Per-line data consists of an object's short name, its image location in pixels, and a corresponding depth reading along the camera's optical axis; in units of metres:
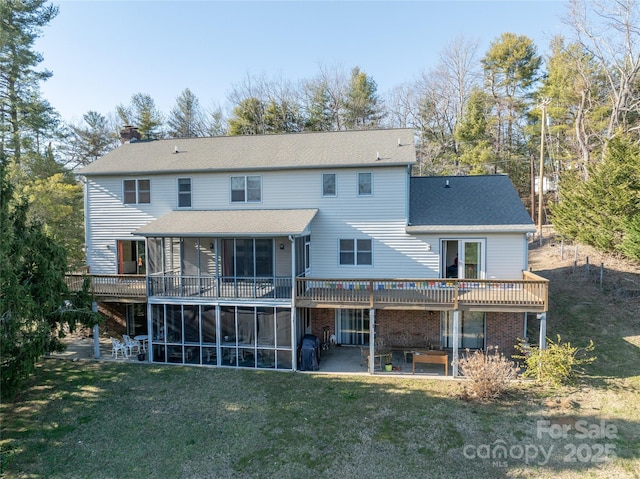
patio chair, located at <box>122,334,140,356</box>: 14.12
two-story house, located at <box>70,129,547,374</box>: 12.90
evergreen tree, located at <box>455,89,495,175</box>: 29.03
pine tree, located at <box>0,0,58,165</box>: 21.98
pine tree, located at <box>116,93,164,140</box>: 36.03
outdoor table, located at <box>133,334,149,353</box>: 14.43
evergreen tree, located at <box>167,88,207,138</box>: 37.97
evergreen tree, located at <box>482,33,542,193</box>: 31.02
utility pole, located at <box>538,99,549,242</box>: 24.33
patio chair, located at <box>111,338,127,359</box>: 13.94
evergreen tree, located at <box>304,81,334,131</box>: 34.75
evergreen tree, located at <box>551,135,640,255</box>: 17.55
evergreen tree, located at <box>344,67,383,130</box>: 34.56
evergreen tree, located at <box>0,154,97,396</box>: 9.91
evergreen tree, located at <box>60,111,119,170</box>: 33.19
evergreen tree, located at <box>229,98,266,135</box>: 33.53
